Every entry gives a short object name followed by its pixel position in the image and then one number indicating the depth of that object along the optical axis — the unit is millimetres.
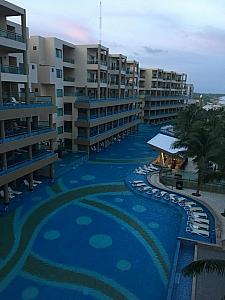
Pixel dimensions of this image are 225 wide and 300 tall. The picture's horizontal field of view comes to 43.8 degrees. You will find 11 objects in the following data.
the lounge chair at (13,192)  27709
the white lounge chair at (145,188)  30270
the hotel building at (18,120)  24250
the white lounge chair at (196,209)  24898
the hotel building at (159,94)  85438
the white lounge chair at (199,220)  22759
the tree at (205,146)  19188
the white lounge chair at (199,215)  23750
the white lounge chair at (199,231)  20766
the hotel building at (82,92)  40619
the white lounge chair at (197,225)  21820
